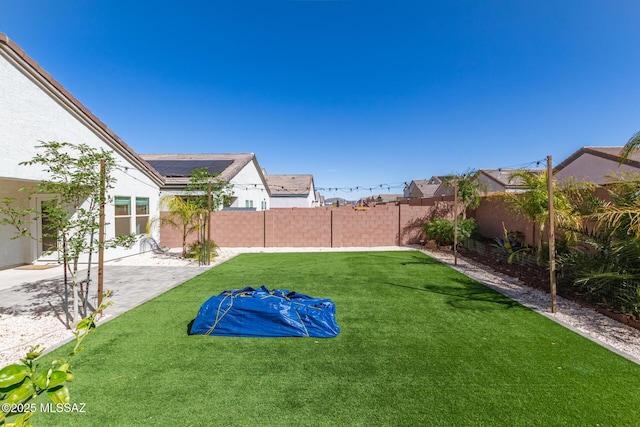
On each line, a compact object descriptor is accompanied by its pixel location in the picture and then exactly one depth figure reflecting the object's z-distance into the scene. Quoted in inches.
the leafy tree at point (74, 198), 168.7
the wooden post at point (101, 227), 184.2
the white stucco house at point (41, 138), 269.9
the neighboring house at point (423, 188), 1281.9
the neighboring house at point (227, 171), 545.0
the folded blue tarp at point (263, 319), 169.2
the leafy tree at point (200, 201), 393.3
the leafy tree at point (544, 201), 253.7
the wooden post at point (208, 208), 368.2
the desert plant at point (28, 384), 30.7
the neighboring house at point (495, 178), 872.1
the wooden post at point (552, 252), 200.2
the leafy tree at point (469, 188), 494.3
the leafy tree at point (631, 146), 177.9
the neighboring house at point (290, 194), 1115.9
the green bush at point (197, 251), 416.8
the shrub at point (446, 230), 468.4
